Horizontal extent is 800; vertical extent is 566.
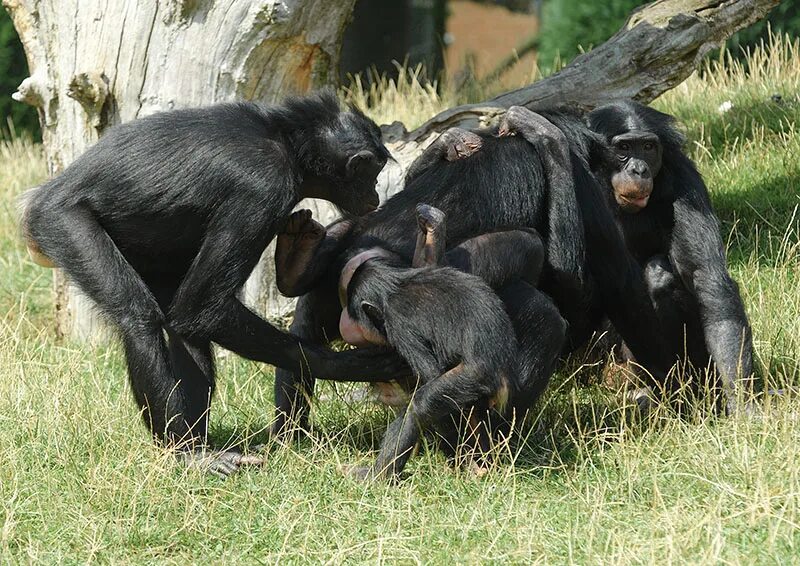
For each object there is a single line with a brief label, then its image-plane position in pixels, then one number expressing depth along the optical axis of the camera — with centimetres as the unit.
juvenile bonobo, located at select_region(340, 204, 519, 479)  1005
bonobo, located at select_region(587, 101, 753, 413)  1223
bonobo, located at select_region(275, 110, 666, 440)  1083
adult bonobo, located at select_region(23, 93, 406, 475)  1040
